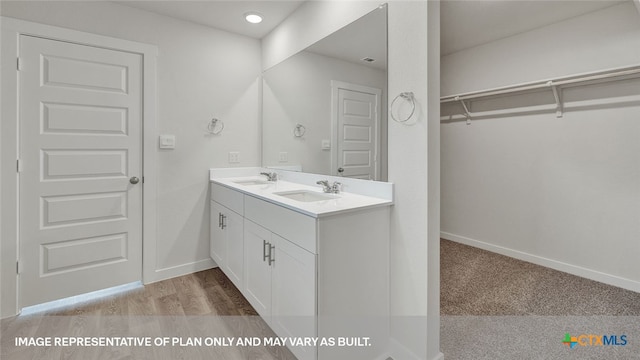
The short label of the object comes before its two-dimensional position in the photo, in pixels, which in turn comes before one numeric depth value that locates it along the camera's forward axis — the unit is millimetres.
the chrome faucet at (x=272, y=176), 2705
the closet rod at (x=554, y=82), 2252
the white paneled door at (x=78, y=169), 2043
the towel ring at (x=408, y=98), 1483
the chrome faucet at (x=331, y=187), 1902
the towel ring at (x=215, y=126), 2760
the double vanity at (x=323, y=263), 1347
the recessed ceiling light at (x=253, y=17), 2489
